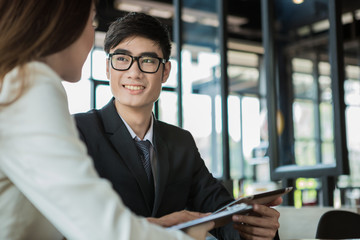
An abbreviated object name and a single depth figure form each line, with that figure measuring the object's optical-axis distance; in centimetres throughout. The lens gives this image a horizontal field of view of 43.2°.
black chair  214
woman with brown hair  67
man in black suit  159
